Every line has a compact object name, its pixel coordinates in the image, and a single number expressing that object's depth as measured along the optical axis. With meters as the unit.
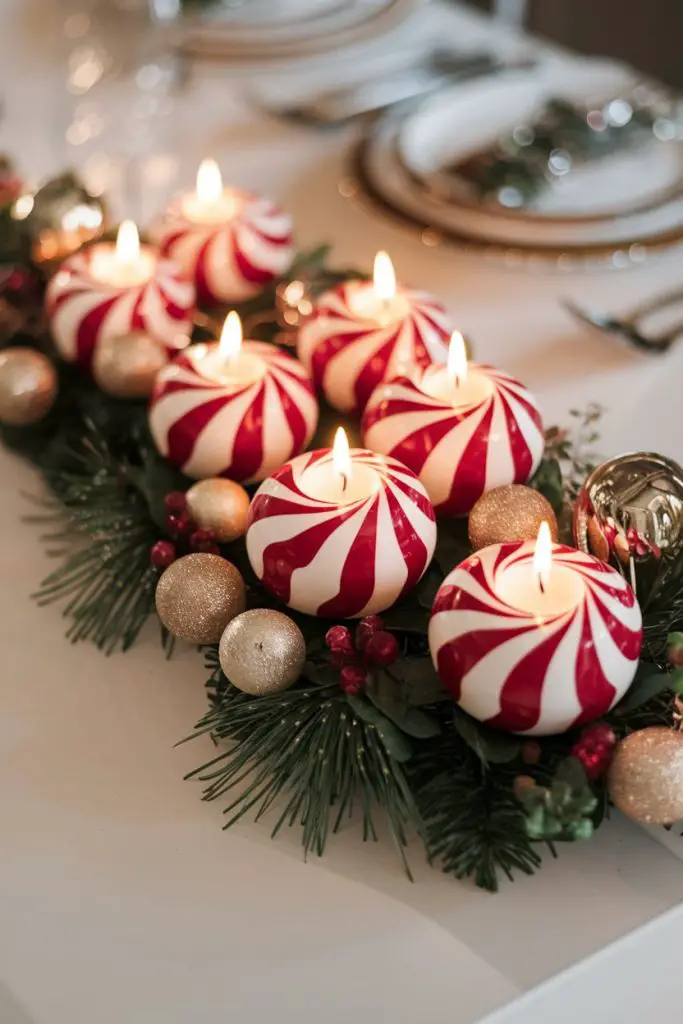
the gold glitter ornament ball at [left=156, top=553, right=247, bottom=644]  0.64
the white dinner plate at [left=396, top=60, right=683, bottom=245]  1.05
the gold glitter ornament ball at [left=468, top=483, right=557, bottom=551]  0.64
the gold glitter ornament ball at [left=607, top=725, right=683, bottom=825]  0.53
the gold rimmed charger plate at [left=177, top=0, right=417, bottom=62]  1.38
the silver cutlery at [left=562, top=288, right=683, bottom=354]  0.93
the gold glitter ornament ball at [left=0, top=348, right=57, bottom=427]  0.83
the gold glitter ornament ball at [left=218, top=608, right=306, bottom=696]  0.59
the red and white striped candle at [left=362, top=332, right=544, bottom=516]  0.68
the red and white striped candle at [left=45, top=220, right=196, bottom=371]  0.84
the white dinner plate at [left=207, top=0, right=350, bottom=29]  1.42
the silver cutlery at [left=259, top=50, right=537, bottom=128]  1.27
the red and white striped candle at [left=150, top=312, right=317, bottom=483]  0.72
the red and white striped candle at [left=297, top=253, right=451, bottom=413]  0.78
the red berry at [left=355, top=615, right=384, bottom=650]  0.60
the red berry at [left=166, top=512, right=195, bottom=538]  0.70
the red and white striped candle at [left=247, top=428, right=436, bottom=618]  0.60
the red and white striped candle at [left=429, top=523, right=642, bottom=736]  0.54
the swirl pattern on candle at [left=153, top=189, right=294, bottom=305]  0.92
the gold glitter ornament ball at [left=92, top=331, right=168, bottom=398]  0.82
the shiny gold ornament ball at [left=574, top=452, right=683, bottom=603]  0.63
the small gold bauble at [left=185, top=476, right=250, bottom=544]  0.69
